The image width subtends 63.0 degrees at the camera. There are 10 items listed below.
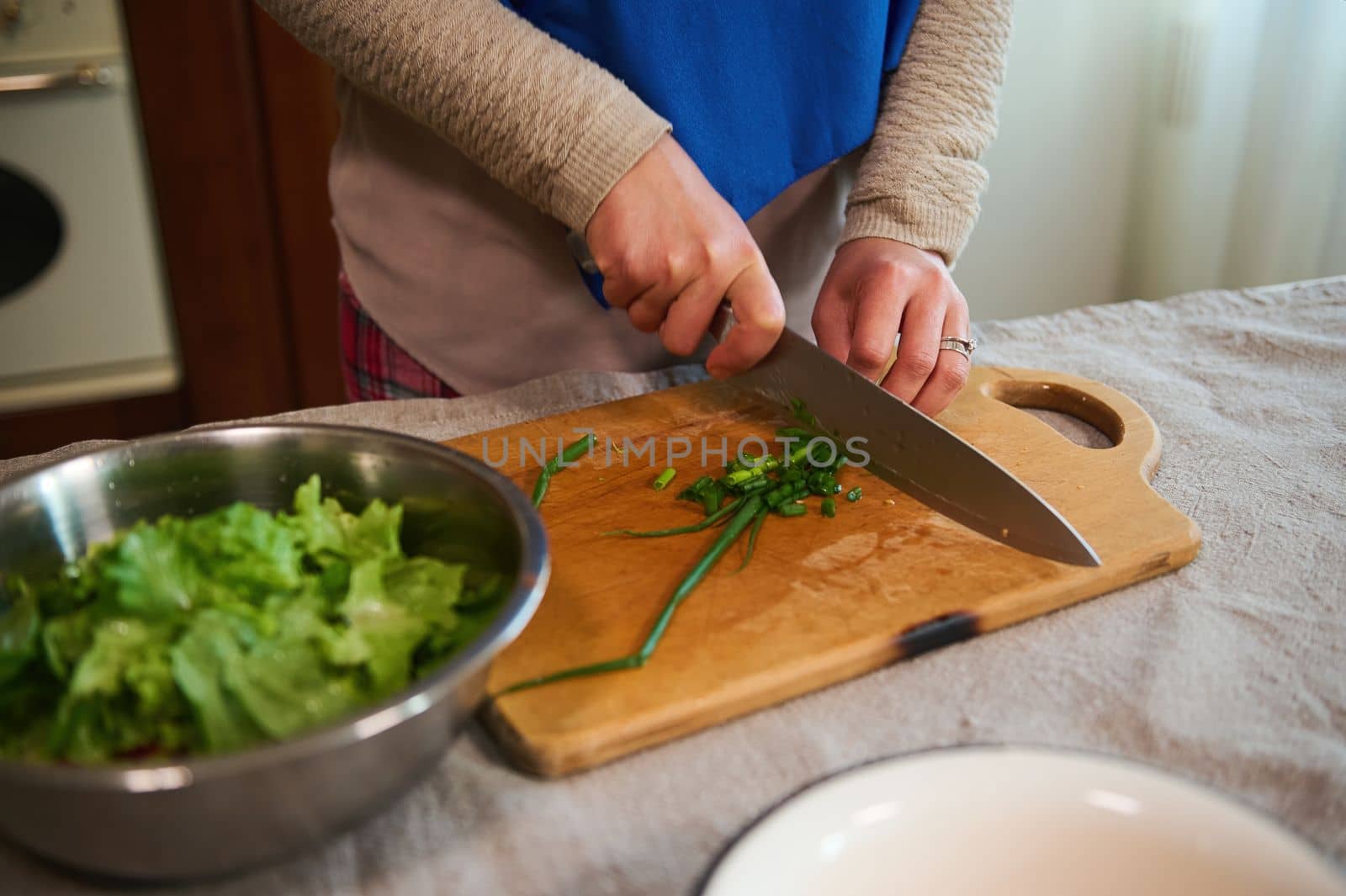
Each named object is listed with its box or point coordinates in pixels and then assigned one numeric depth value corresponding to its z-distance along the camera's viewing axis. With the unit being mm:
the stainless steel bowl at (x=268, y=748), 547
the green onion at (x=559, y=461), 1077
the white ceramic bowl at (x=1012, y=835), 605
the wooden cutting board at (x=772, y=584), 778
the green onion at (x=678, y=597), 796
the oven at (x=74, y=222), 2520
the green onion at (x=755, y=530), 961
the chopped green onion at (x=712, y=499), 1039
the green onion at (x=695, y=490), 1072
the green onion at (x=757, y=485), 1062
